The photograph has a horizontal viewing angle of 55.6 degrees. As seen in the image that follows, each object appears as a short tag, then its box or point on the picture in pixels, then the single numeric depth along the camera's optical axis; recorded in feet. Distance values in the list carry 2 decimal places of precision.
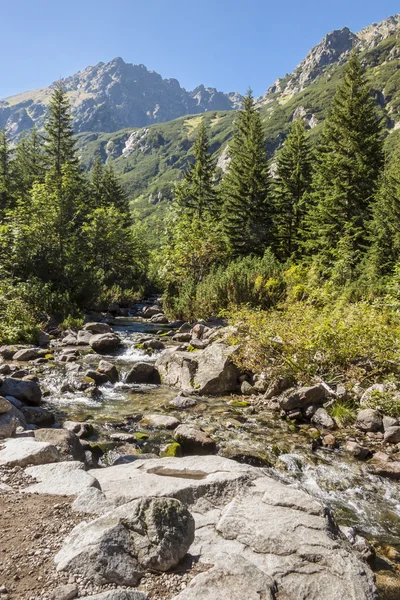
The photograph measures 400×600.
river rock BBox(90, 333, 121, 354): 50.42
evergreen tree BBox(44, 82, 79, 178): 130.51
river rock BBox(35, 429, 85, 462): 19.94
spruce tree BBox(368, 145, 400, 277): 67.26
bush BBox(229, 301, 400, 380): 31.57
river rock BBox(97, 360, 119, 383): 39.86
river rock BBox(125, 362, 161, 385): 40.16
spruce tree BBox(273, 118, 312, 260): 110.63
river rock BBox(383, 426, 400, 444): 25.44
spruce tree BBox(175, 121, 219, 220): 131.54
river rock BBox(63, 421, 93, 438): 25.94
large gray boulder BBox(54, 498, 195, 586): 9.69
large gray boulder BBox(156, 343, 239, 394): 36.94
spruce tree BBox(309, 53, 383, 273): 82.28
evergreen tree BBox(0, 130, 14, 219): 121.19
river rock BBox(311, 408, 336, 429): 28.54
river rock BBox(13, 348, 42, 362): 44.86
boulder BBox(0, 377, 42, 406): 30.73
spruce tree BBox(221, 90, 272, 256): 105.91
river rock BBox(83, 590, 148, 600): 8.47
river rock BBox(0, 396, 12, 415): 22.41
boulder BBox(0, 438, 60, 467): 16.40
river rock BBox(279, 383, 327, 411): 31.14
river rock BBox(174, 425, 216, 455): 24.47
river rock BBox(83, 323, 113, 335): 60.11
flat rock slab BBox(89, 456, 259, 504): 14.34
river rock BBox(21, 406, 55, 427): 27.12
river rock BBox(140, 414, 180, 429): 28.32
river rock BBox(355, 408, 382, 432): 27.30
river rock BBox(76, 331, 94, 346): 53.42
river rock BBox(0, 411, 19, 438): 21.22
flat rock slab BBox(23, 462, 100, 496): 14.06
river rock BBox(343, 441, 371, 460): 24.27
